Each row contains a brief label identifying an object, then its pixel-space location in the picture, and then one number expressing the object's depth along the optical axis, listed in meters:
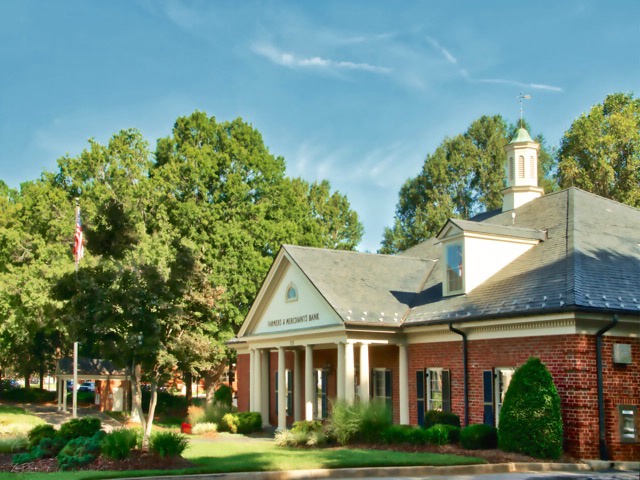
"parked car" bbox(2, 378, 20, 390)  70.94
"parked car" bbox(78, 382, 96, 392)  72.11
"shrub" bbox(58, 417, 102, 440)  17.77
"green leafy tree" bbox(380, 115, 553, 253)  53.56
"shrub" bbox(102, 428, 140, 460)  15.66
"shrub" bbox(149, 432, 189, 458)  15.77
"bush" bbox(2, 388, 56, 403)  59.56
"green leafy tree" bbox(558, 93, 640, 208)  41.12
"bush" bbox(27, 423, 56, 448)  18.08
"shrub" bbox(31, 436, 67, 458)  16.77
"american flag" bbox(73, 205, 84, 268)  31.08
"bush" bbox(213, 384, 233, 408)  37.24
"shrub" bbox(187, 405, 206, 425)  30.40
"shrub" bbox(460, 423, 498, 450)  18.06
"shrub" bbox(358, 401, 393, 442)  20.52
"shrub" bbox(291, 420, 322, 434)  21.97
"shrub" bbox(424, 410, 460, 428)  20.88
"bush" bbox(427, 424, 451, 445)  18.89
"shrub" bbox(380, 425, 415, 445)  19.28
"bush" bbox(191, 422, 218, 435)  28.22
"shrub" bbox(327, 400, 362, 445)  20.61
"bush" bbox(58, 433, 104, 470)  15.51
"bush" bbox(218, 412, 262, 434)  28.61
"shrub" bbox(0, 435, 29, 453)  18.23
